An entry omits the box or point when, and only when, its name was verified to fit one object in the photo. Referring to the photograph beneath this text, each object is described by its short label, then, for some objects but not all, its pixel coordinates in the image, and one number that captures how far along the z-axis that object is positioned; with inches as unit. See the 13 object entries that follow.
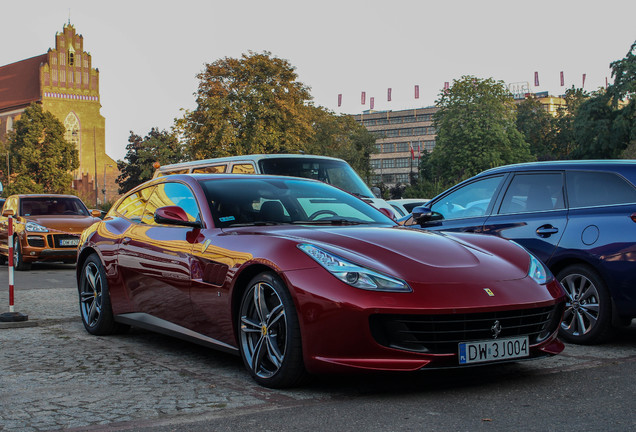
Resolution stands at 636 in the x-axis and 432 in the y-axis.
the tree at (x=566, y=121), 3240.7
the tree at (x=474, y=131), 2571.4
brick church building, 4621.1
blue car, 248.1
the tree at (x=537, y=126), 3356.3
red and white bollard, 304.0
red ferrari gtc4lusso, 175.3
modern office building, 6555.1
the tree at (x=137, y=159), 3176.7
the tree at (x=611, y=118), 2221.9
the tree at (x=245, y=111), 2016.5
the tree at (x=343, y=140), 2783.0
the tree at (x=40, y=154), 3107.8
